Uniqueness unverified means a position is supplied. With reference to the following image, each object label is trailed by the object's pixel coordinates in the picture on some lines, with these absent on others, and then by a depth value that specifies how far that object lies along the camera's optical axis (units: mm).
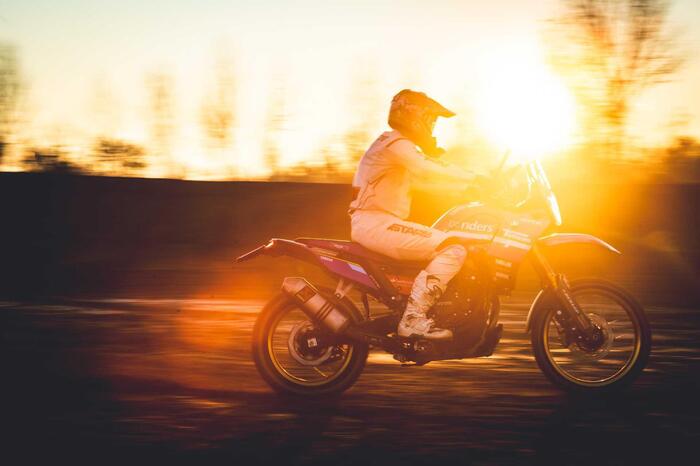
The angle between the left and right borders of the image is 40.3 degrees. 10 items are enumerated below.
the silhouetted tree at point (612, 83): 21031
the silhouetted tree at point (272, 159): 21875
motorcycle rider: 6691
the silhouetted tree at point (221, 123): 23312
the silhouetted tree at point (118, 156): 22219
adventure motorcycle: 6805
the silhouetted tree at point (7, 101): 22438
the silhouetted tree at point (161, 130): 23047
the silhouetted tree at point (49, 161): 21406
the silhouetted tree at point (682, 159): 20578
